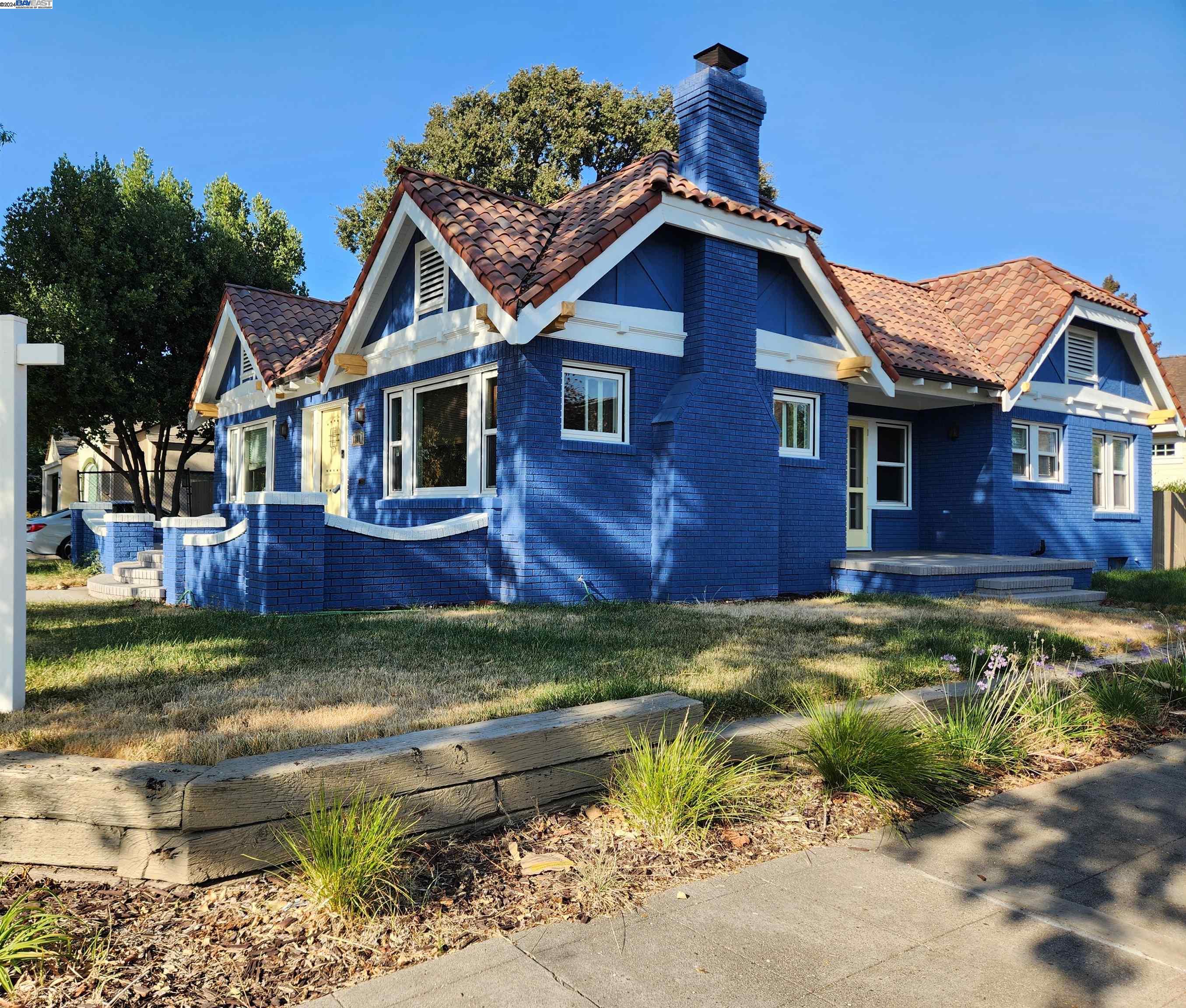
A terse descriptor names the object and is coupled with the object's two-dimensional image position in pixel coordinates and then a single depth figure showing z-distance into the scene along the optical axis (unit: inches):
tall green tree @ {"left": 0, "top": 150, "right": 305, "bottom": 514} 719.7
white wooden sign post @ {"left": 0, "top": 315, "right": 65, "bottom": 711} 177.3
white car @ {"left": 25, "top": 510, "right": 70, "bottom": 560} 825.5
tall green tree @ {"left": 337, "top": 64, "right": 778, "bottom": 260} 1194.6
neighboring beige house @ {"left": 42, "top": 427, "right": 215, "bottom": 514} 957.8
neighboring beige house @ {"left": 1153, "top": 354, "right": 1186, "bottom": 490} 1428.4
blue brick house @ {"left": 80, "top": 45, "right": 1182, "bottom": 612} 398.0
